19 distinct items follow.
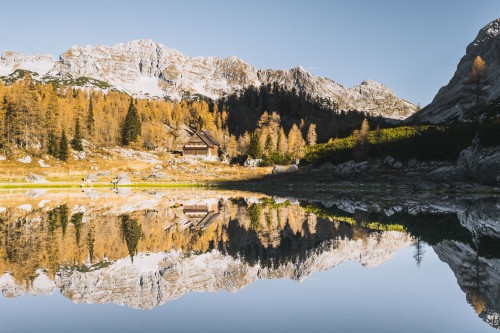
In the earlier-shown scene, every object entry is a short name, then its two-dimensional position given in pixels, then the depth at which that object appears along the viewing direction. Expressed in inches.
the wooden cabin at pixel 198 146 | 5605.3
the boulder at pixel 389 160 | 3713.1
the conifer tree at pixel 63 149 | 4261.8
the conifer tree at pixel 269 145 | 5201.3
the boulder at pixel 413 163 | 3542.8
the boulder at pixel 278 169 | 4220.7
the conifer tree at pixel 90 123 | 5477.9
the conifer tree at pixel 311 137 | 5590.6
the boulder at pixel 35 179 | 3174.2
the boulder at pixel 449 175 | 2743.6
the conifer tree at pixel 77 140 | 4655.5
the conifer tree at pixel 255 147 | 5103.3
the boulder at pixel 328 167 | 3968.0
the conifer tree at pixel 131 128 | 5649.6
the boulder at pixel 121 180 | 3299.7
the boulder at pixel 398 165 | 3601.4
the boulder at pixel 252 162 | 4945.9
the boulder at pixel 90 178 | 3358.8
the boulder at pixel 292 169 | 4258.4
